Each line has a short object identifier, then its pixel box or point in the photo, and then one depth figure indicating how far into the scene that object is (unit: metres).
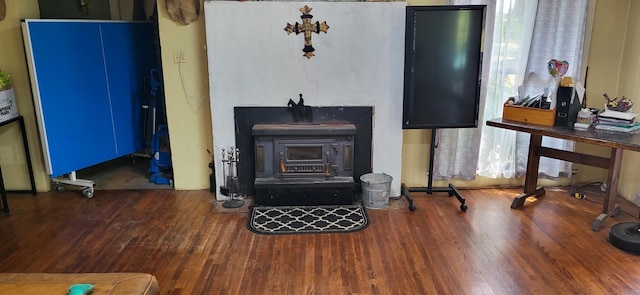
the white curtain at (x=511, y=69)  3.72
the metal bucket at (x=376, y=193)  3.70
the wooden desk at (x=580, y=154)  3.11
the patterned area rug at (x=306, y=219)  3.34
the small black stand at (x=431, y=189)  3.72
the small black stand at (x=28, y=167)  3.60
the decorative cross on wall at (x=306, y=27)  3.58
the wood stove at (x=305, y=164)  3.66
